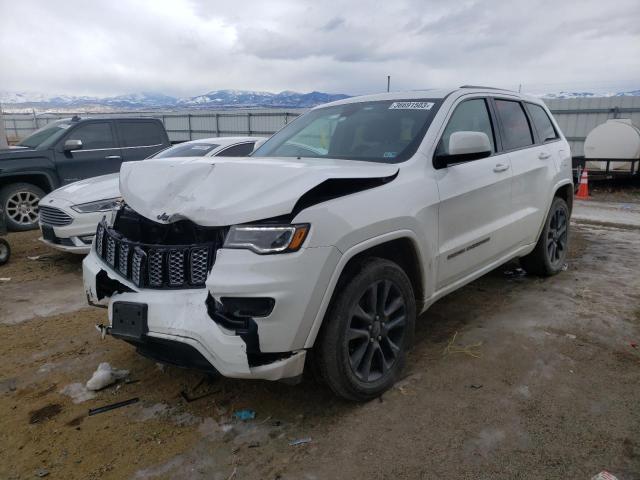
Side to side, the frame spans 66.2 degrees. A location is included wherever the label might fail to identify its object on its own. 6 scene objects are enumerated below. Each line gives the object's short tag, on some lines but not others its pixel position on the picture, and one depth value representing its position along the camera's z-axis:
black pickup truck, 7.97
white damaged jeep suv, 2.39
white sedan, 5.84
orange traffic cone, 11.95
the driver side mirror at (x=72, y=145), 7.71
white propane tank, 12.70
